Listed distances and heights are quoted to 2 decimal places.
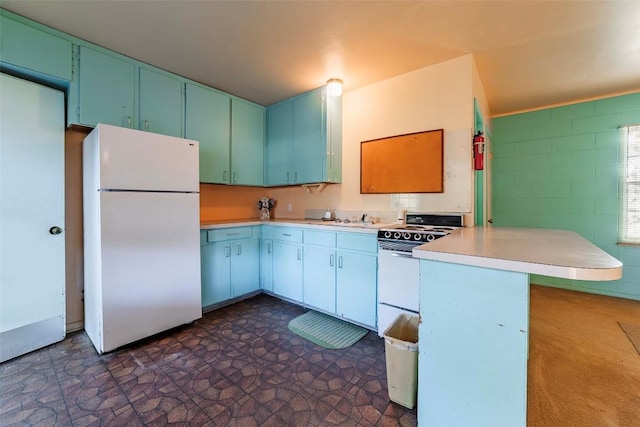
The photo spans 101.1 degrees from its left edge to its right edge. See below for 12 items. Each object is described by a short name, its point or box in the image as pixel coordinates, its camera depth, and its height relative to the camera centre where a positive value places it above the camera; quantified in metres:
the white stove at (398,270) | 2.08 -0.48
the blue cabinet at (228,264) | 2.74 -0.60
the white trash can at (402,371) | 1.45 -0.90
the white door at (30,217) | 1.96 -0.05
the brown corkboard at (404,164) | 2.55 +0.50
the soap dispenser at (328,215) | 3.30 -0.05
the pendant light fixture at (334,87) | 2.88 +1.38
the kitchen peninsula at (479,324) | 1.01 -0.47
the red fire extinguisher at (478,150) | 2.41 +0.57
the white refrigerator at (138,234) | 1.99 -0.19
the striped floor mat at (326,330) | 2.24 -1.10
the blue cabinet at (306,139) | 3.08 +0.90
